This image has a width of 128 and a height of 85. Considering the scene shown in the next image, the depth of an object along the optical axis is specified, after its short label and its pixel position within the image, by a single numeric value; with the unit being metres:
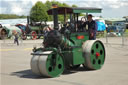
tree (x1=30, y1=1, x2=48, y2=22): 79.44
